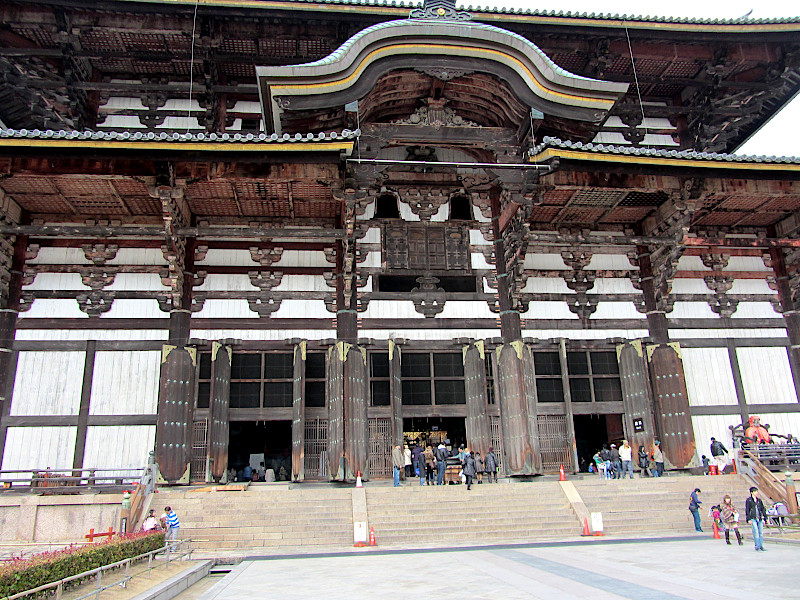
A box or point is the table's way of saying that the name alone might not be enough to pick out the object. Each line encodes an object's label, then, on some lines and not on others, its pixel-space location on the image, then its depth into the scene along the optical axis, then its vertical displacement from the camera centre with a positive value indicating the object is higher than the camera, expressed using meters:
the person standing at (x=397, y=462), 16.58 +0.02
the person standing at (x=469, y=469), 15.88 -0.22
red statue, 17.72 +0.48
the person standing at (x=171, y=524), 13.08 -1.16
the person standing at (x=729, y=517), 12.76 -1.40
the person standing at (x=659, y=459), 17.64 -0.15
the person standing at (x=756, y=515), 11.93 -1.26
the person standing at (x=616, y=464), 18.12 -0.25
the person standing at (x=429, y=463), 18.19 -0.04
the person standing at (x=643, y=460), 17.66 -0.16
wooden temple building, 16.27 +6.66
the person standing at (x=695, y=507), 14.52 -1.27
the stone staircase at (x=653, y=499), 14.73 -1.14
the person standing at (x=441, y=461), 16.86 +0.01
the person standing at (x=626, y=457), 17.83 -0.06
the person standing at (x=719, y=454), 17.86 -0.06
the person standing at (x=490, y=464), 16.62 -0.12
